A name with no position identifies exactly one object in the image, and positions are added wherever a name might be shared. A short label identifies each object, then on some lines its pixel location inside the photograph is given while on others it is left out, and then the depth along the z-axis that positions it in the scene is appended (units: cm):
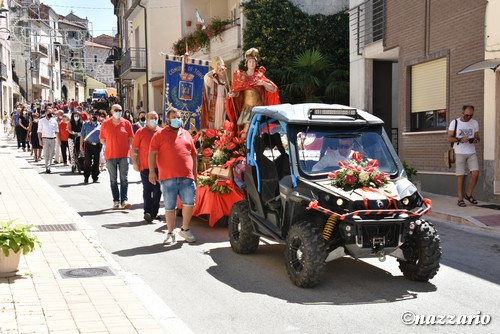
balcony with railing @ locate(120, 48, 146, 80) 4149
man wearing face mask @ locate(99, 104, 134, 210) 1267
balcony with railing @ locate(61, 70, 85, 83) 10124
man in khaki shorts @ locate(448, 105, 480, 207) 1252
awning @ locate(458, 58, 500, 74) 1226
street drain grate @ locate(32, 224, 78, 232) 970
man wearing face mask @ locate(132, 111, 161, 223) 1132
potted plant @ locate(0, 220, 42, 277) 673
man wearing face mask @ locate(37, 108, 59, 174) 2033
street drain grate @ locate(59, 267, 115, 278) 697
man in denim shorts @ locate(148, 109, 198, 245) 915
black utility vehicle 650
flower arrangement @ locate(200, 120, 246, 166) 1005
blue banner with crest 1391
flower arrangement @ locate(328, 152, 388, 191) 671
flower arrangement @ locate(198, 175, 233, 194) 1024
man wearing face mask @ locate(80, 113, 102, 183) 1747
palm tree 2323
